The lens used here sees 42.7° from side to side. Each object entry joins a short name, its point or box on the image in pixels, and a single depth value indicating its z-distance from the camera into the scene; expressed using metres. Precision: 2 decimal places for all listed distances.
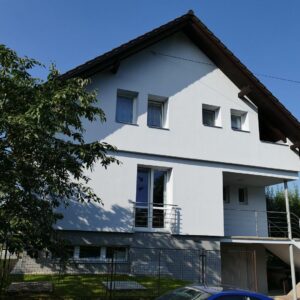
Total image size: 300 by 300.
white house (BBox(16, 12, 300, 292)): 13.00
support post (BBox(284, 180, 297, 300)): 14.82
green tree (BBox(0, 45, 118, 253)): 7.11
